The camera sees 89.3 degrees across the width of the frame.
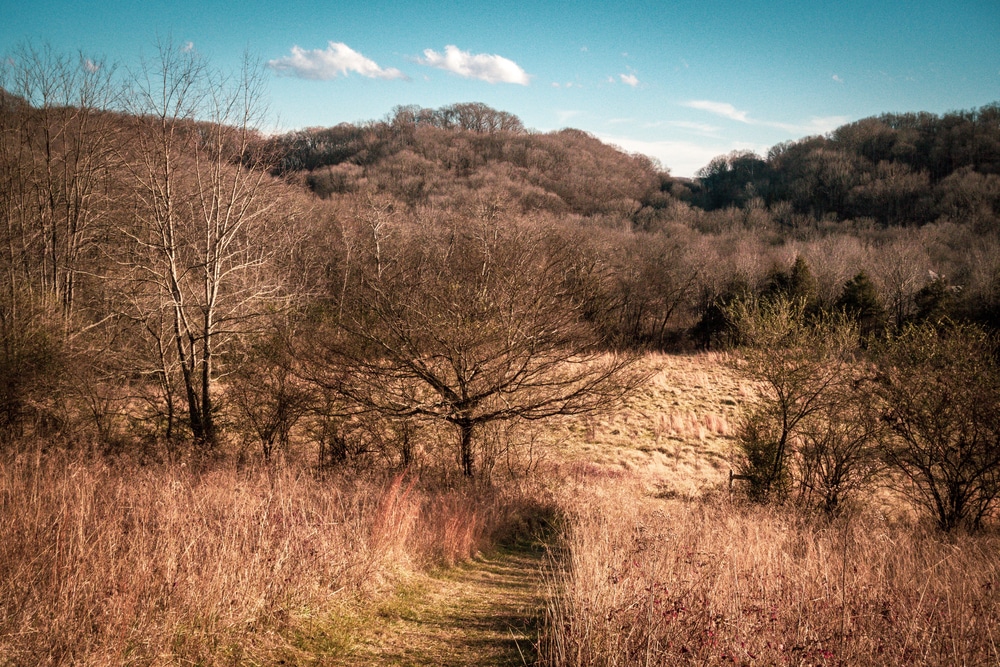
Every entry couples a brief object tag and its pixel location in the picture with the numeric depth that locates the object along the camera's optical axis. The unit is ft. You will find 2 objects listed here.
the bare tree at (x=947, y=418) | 35.12
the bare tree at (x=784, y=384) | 44.62
